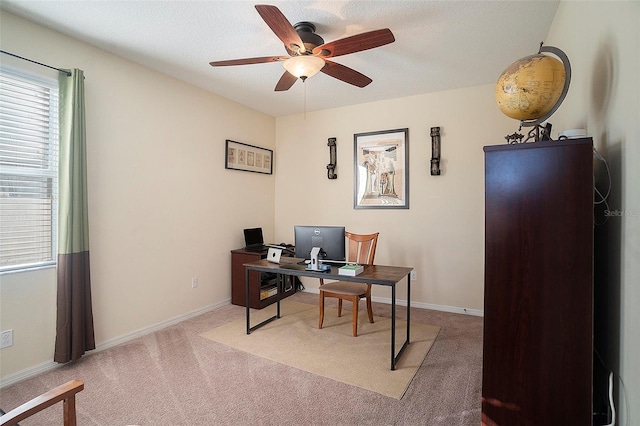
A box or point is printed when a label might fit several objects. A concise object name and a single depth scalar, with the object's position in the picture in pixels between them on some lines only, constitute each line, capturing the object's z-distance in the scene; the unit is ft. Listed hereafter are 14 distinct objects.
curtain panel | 8.04
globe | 4.82
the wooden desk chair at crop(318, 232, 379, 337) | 10.10
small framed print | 13.55
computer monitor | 9.34
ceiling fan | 6.26
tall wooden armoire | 4.40
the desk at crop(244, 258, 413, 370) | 8.04
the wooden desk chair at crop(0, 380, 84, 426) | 3.91
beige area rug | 7.79
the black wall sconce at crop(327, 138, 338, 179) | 14.64
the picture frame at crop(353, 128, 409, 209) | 13.28
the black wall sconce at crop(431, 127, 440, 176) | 12.49
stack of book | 8.56
